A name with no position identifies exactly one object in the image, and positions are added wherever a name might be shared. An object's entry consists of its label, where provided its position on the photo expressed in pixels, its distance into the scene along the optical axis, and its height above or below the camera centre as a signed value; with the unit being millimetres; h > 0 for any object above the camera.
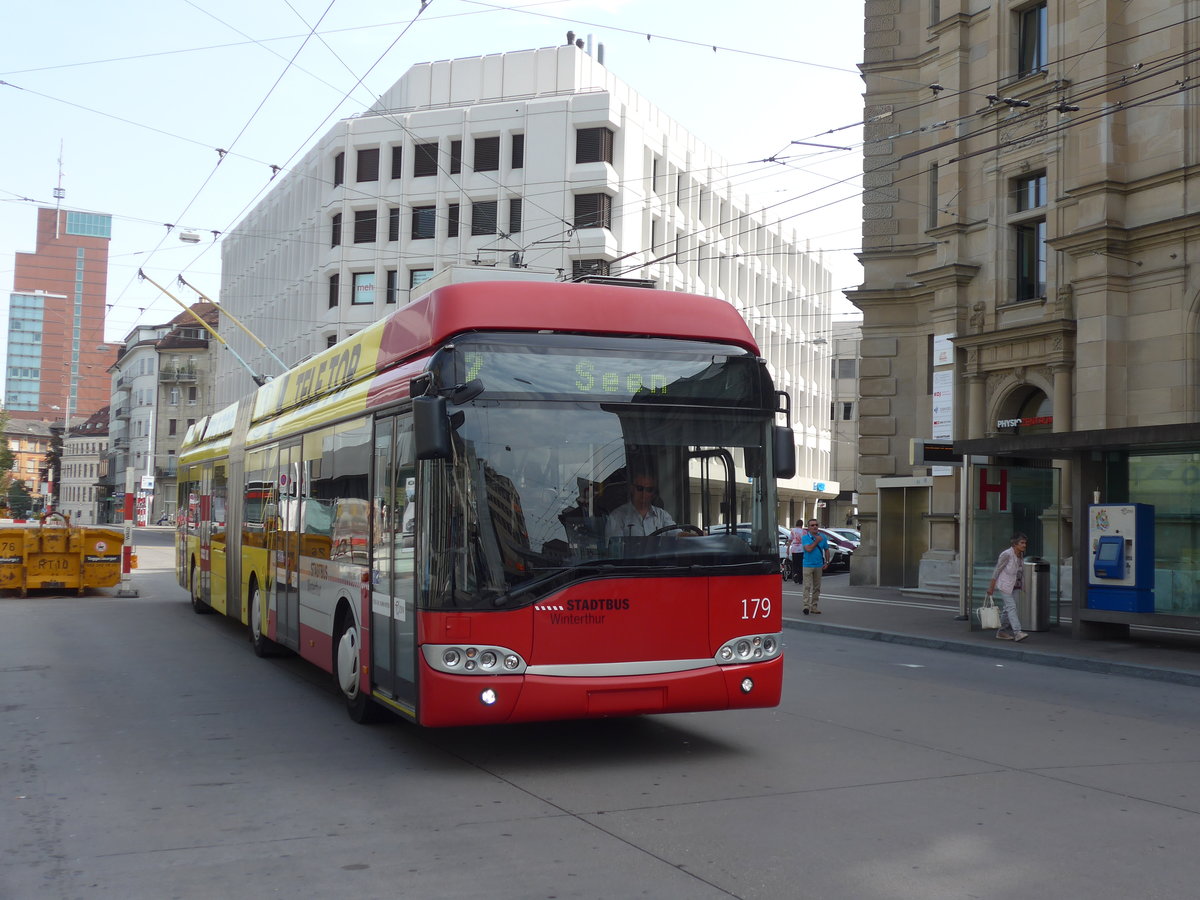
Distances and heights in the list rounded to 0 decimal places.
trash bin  19062 -1107
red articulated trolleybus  7617 +56
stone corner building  22266 +5320
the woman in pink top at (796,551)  30648 -686
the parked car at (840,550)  38688 -775
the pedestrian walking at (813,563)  22484 -698
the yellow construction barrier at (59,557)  24031 -987
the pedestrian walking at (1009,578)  18016 -705
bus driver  7840 +28
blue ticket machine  17328 -375
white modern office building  50906 +13919
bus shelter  17281 +334
